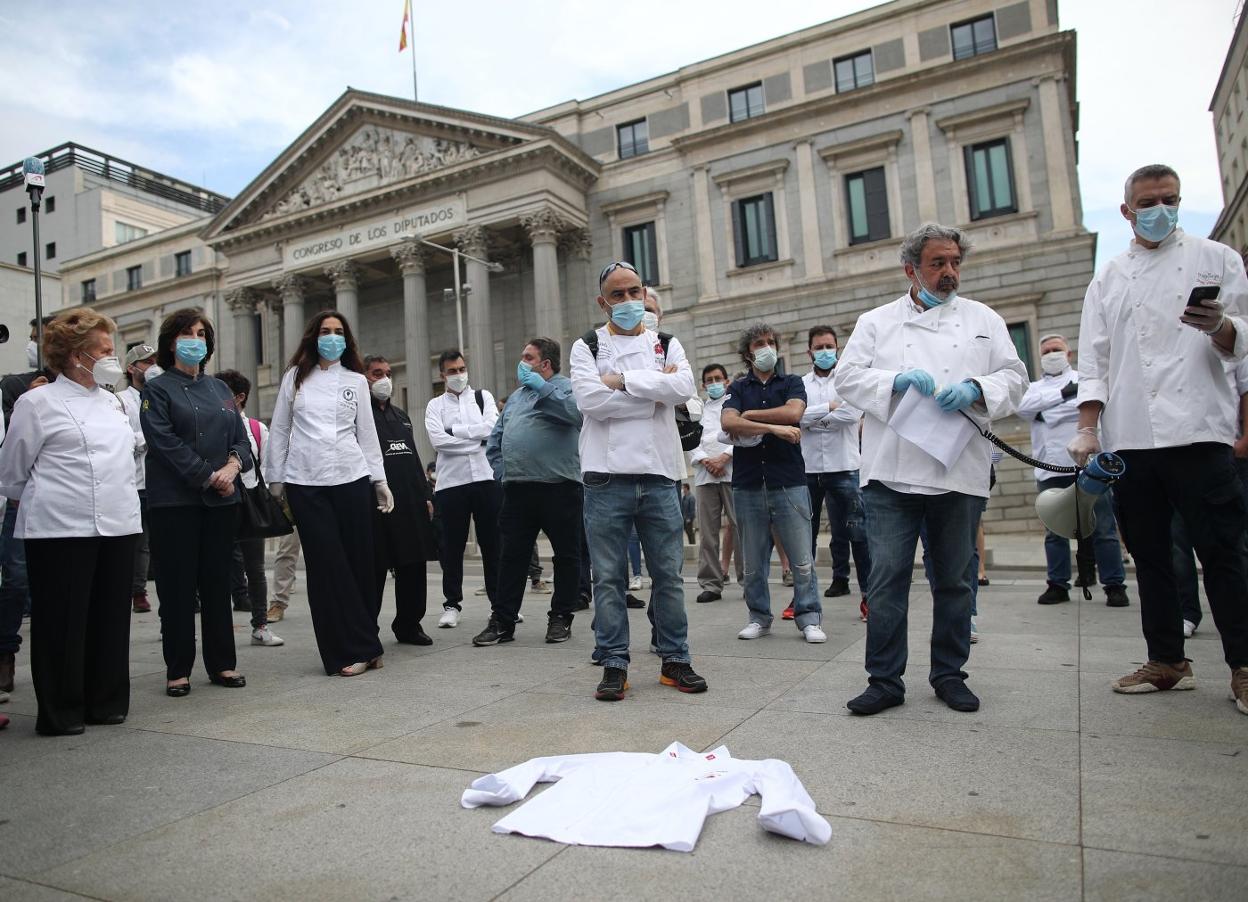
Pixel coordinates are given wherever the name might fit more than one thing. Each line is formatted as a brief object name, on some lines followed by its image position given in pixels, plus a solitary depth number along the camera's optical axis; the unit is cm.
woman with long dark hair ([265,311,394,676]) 522
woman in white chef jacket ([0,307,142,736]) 407
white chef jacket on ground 238
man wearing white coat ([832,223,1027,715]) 392
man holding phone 373
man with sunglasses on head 439
